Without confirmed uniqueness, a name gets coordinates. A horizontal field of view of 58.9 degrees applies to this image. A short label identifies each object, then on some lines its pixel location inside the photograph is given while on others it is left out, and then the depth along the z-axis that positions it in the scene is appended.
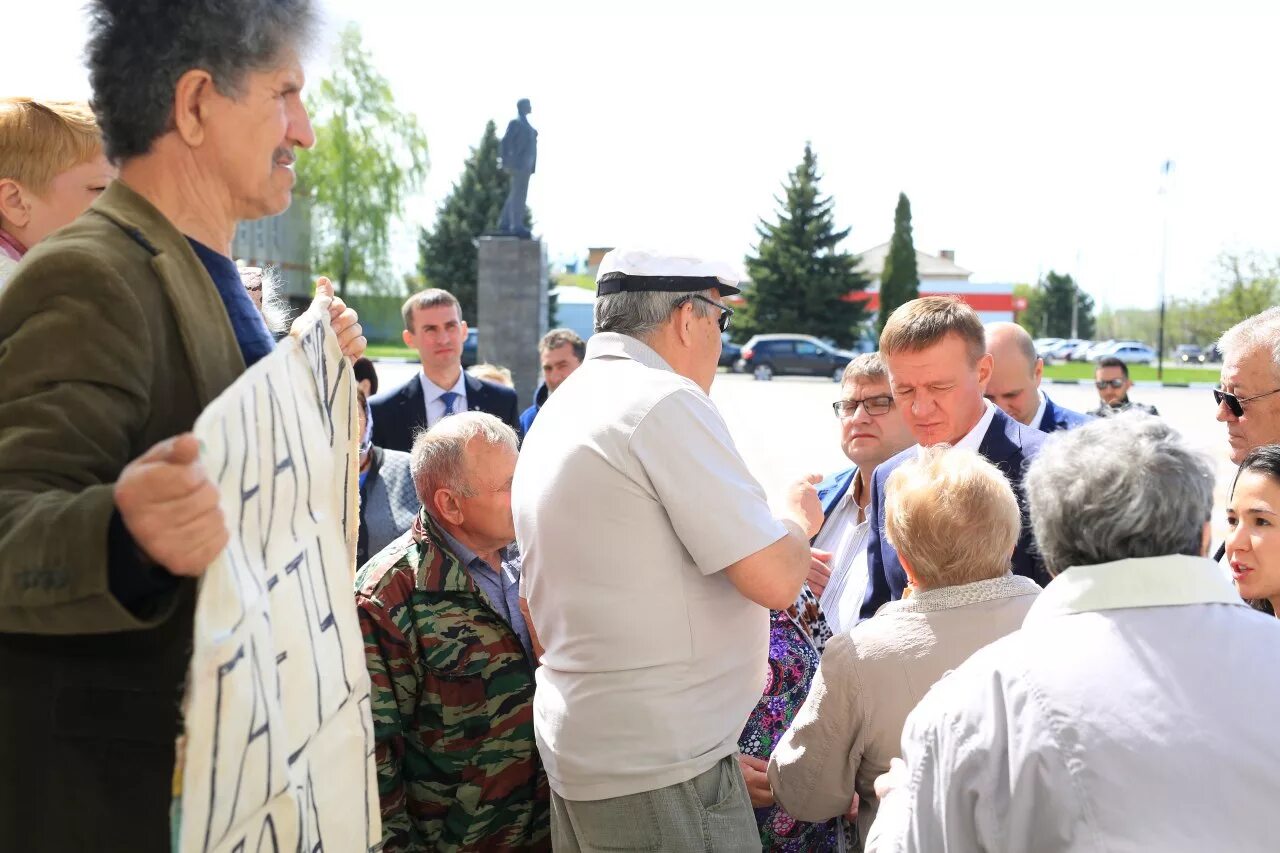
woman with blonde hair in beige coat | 2.51
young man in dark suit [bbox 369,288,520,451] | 6.64
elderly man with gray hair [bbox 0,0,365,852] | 1.33
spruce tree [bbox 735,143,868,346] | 50.41
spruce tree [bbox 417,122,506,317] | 47.53
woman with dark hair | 3.15
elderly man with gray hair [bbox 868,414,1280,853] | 1.57
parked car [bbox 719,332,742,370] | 41.53
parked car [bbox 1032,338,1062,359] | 63.92
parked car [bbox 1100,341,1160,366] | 62.57
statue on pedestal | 15.69
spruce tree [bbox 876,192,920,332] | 59.59
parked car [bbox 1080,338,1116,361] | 62.94
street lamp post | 41.78
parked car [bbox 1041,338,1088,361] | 64.81
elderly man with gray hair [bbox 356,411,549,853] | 2.93
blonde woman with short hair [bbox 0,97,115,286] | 2.26
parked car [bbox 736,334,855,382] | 37.62
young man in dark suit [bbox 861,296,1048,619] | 3.54
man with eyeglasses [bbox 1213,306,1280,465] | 3.68
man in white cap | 2.41
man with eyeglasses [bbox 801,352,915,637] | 3.88
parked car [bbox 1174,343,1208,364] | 66.81
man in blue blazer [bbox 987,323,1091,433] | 5.68
